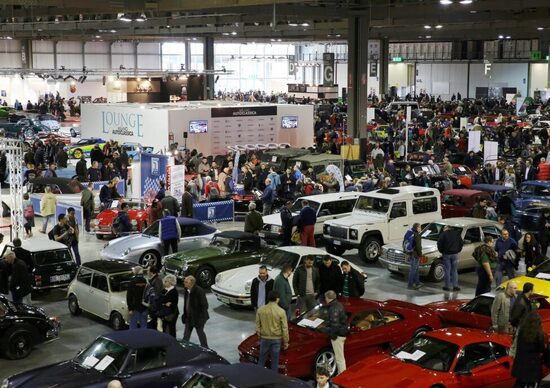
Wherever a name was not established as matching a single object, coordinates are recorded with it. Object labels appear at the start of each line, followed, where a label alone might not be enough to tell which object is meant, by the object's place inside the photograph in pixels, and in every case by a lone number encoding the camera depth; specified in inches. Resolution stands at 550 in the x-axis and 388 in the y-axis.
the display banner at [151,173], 1024.2
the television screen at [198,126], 1472.3
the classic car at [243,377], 378.7
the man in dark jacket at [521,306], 478.3
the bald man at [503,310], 496.4
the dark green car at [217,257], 695.1
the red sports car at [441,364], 424.2
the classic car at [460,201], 938.1
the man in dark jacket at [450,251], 678.5
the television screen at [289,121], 1640.0
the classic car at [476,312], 526.0
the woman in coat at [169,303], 530.6
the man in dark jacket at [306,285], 560.7
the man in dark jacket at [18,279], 596.7
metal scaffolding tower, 805.2
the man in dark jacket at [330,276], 563.2
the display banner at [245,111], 1512.1
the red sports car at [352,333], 479.5
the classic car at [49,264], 664.4
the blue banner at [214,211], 963.9
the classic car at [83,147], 1551.4
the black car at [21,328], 533.6
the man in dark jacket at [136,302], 541.3
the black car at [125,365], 419.2
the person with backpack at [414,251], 684.7
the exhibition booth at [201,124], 1453.0
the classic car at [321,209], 830.5
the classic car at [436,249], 723.4
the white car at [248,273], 628.1
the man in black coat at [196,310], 519.9
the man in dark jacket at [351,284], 563.8
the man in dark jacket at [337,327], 474.6
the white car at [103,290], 589.6
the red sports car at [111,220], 901.2
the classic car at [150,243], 757.3
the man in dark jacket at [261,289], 539.2
